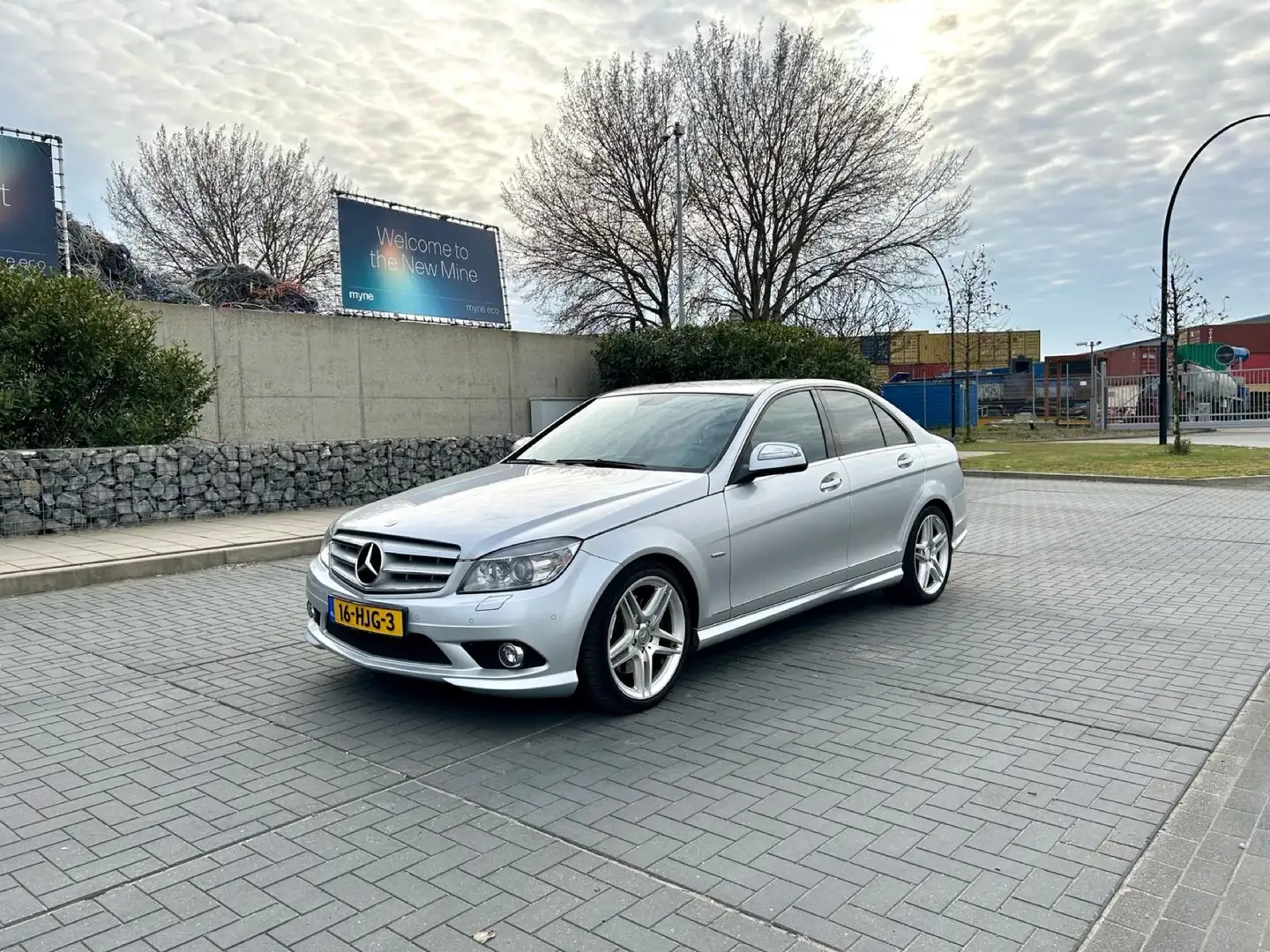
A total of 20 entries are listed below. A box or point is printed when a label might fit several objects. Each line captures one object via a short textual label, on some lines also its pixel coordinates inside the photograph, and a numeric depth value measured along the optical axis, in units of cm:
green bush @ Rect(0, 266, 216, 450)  1041
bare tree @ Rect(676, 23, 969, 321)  2877
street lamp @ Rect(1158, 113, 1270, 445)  2464
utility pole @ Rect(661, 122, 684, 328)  2456
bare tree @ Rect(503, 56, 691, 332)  2989
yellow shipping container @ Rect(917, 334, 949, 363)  6781
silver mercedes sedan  422
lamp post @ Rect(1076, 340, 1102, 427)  3581
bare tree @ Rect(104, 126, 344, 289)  3338
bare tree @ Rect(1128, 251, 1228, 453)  2314
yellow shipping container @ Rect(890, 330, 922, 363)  6162
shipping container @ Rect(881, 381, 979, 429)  4125
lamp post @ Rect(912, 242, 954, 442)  3241
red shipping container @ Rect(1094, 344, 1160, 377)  4190
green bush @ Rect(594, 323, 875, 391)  2031
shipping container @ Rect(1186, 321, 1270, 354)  7456
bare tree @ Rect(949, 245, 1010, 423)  3534
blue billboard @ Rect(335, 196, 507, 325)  1759
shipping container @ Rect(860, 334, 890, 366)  3391
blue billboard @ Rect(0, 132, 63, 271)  1381
